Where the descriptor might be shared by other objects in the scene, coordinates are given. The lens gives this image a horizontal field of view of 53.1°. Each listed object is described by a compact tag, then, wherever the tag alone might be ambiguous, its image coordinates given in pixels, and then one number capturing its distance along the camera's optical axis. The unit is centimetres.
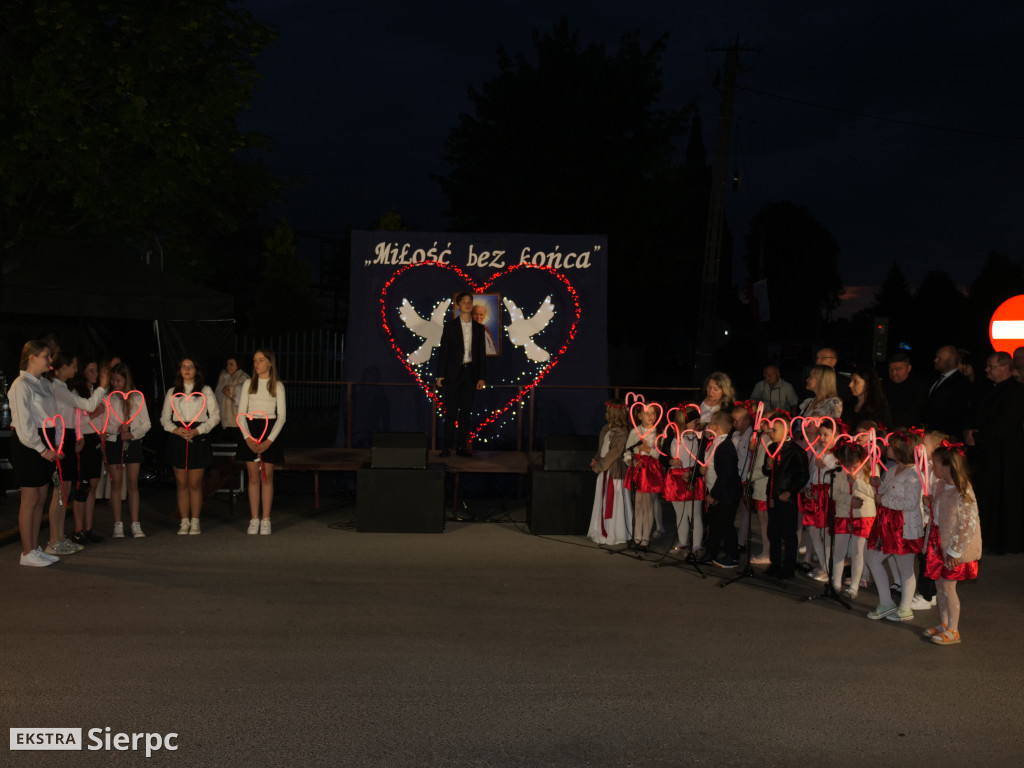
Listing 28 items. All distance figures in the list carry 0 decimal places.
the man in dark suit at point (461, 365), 1331
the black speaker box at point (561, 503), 1124
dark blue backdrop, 1466
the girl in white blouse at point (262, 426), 1071
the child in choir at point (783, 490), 841
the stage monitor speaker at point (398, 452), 1111
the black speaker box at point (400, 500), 1108
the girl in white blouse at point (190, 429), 1047
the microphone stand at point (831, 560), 799
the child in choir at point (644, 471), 1018
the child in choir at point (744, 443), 945
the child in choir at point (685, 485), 972
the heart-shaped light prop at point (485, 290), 1469
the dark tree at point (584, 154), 3475
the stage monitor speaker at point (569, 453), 1135
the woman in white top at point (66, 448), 915
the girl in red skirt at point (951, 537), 667
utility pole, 2366
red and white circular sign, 1230
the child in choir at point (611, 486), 1039
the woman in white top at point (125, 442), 1034
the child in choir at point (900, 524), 733
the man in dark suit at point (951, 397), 1063
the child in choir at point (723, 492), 927
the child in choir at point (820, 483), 841
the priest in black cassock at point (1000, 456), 1057
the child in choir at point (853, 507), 805
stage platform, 1192
